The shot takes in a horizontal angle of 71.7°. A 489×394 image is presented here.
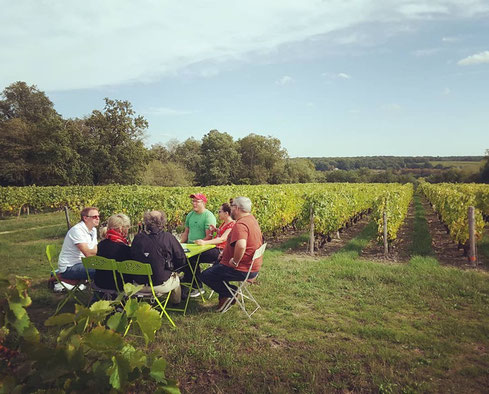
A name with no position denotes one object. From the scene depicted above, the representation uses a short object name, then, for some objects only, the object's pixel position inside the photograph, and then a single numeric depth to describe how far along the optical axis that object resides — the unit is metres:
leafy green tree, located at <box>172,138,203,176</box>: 57.19
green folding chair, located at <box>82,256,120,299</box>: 3.67
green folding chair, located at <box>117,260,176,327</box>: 3.57
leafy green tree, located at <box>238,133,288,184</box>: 56.19
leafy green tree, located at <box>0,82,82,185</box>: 30.50
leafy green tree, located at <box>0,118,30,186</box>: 29.90
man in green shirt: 5.63
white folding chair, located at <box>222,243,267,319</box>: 4.31
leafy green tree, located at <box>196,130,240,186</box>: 52.00
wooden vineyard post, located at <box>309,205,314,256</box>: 8.62
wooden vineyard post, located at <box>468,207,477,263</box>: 7.16
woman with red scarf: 4.06
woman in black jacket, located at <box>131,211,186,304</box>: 3.95
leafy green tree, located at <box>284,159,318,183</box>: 59.81
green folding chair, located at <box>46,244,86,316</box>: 4.24
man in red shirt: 4.27
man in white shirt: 4.59
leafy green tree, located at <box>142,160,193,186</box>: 42.50
